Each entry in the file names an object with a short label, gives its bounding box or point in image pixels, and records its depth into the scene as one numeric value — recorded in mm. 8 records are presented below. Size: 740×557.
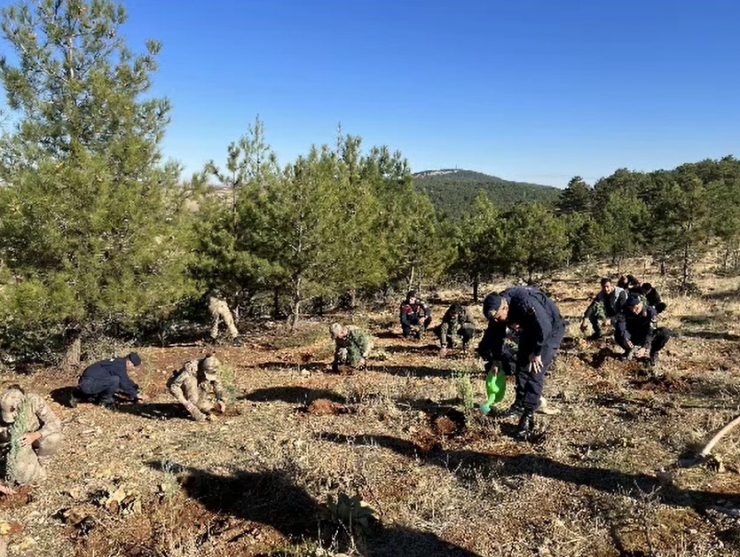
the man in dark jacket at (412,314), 11789
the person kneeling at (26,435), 4930
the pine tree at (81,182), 7875
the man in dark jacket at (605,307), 8492
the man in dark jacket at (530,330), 5141
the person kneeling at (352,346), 8328
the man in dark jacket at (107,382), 7434
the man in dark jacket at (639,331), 7734
